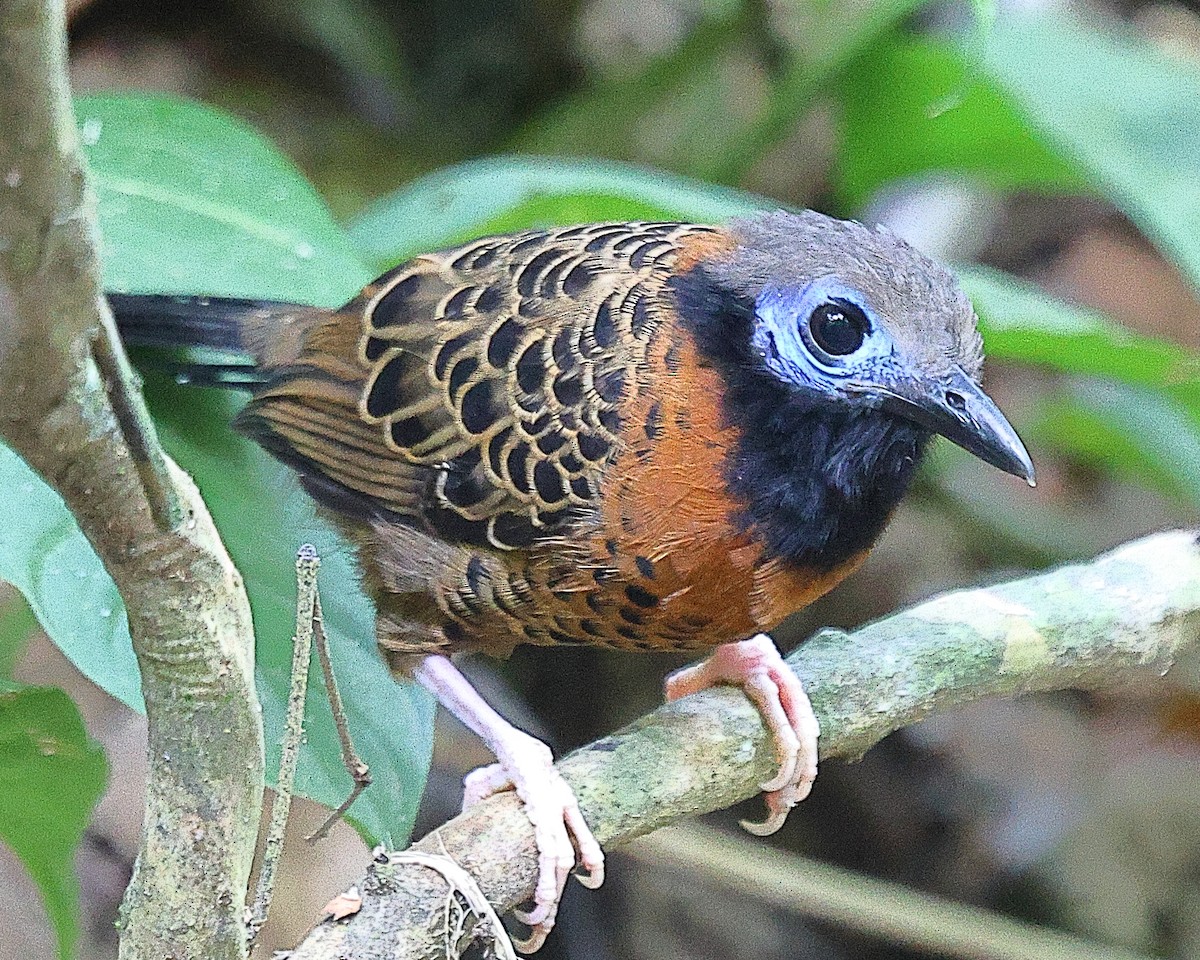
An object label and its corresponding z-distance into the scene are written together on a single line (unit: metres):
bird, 3.35
